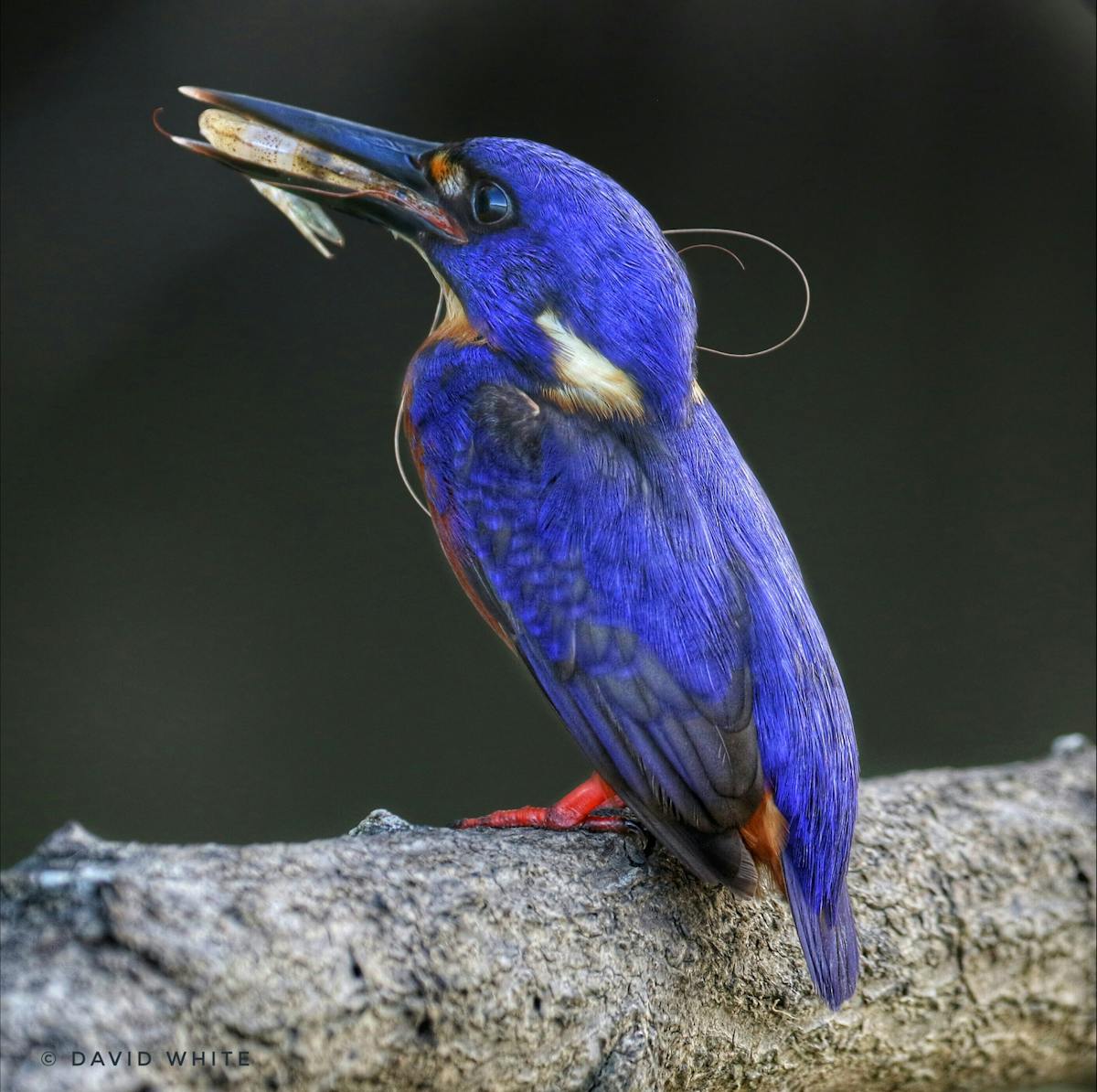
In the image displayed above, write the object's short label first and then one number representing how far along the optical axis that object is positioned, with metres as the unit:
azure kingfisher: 3.31
